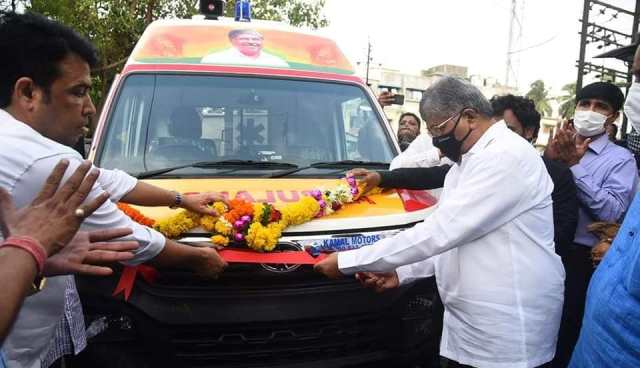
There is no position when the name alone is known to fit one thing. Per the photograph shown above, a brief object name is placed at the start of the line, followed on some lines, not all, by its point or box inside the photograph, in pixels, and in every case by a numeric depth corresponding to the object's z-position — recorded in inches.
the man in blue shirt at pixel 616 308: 63.4
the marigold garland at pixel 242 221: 91.5
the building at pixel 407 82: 1528.1
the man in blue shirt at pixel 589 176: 111.3
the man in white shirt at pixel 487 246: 79.5
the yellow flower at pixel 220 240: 92.1
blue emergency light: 175.1
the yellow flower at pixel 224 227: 92.4
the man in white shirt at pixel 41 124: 60.0
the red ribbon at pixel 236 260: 89.1
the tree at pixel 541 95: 2268.6
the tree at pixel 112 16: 454.9
